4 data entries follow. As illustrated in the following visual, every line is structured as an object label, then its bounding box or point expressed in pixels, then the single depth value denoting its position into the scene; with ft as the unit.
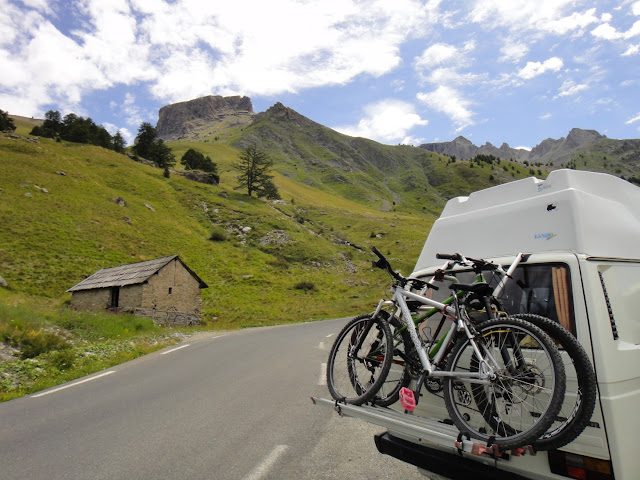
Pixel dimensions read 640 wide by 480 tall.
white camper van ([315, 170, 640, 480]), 8.47
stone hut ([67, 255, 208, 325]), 82.12
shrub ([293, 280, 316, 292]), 135.64
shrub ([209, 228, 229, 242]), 172.17
